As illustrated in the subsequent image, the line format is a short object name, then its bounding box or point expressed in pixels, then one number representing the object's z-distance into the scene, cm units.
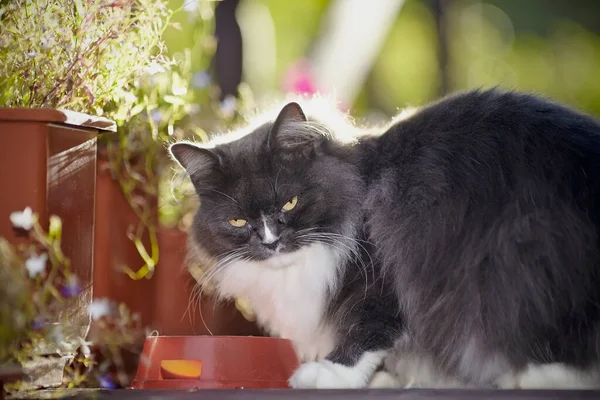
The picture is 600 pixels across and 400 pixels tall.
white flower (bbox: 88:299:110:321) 142
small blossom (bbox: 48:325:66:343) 124
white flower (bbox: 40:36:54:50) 132
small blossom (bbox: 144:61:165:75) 141
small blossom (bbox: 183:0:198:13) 151
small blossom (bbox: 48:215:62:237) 124
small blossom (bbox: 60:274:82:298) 127
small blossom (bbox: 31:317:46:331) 123
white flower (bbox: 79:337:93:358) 129
